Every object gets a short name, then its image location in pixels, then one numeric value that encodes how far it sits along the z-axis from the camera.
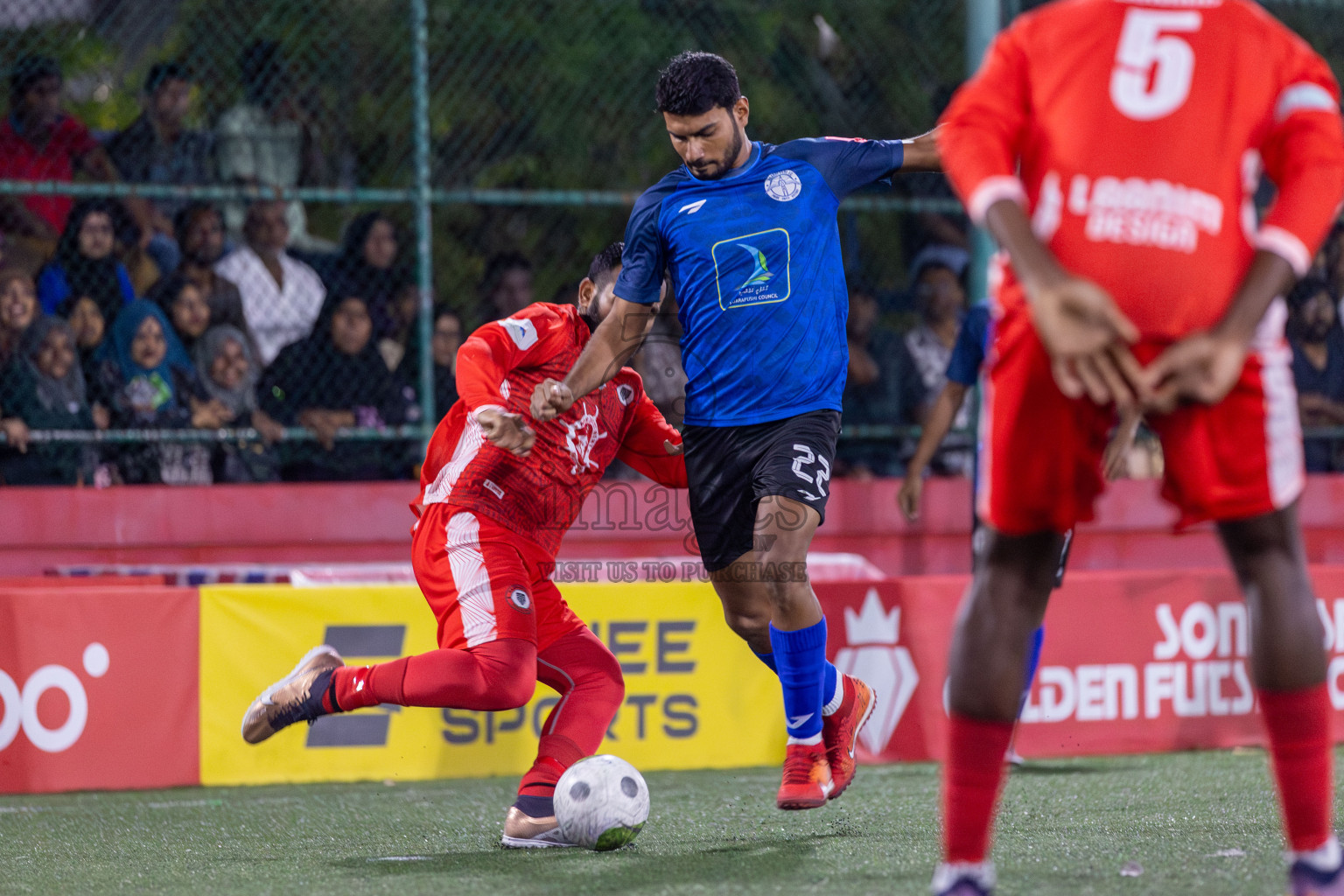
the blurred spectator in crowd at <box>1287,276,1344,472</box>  17.72
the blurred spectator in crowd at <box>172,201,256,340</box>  15.82
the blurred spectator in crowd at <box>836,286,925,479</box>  17.41
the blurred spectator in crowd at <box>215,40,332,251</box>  16.48
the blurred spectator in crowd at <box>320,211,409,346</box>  16.53
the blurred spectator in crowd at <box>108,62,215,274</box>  15.89
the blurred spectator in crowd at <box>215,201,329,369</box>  16.16
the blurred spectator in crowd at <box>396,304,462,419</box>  16.22
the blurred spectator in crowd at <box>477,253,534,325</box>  17.34
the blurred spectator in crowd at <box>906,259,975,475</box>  17.61
